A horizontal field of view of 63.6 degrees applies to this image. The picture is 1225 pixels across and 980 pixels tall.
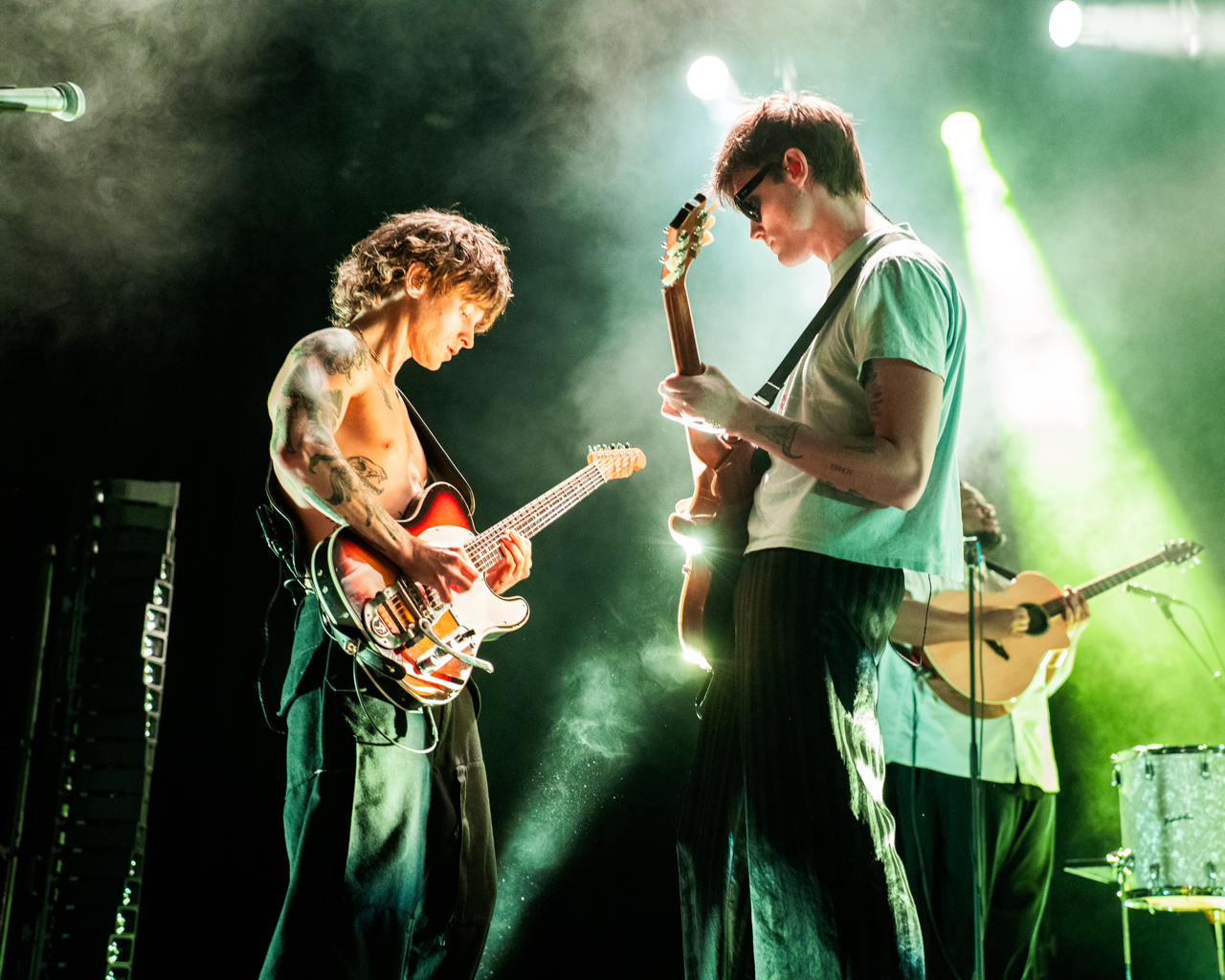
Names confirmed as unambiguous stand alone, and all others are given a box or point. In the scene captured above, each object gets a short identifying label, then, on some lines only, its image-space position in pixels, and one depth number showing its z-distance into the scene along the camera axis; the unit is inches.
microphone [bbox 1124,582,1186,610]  193.8
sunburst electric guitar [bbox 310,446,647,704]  107.3
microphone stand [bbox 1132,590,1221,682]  194.5
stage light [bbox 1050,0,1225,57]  211.5
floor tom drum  159.0
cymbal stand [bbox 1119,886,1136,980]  150.8
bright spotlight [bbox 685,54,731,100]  210.5
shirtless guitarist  104.3
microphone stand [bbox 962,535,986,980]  90.0
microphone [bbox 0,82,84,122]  97.1
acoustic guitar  173.6
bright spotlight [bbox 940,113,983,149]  219.6
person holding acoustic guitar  167.8
